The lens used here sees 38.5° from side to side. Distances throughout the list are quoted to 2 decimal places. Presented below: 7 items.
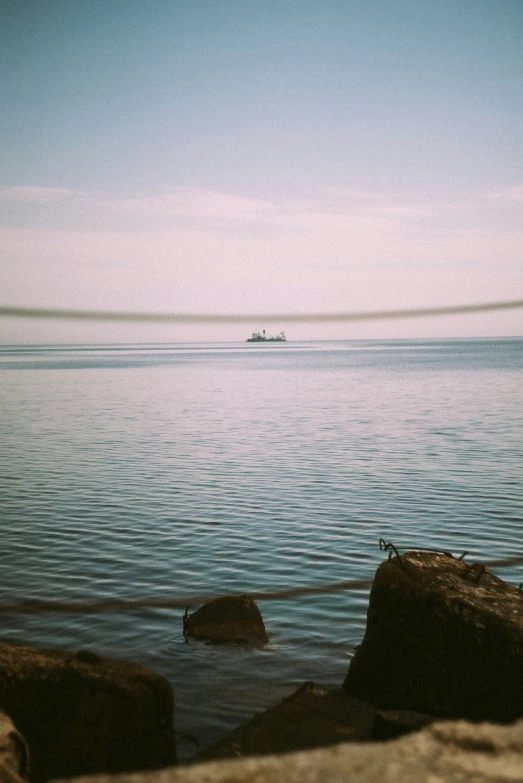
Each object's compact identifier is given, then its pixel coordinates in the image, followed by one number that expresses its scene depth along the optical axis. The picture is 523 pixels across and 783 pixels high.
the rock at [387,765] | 1.29
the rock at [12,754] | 3.51
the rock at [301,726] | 5.86
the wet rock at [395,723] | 5.25
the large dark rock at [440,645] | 6.04
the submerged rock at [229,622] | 9.01
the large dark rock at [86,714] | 4.97
